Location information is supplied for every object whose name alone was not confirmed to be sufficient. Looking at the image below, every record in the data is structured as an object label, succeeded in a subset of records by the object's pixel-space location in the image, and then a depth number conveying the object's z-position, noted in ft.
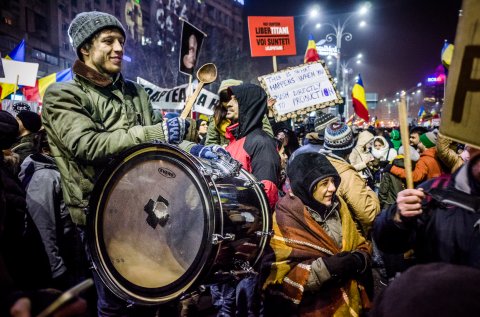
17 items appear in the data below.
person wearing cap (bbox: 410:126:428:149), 25.41
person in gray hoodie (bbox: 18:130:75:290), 10.91
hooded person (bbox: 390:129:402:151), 35.85
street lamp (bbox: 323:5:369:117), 56.65
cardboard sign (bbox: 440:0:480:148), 4.71
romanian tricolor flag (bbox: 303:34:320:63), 33.43
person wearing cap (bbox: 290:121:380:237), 11.01
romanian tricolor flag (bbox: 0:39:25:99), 29.04
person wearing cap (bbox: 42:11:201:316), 7.56
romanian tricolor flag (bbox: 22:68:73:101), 31.04
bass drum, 6.66
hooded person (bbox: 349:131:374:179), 22.04
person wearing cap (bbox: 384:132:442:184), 18.70
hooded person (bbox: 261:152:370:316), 9.01
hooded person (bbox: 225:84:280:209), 10.53
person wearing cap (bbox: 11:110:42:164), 14.11
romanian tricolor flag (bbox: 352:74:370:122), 35.66
